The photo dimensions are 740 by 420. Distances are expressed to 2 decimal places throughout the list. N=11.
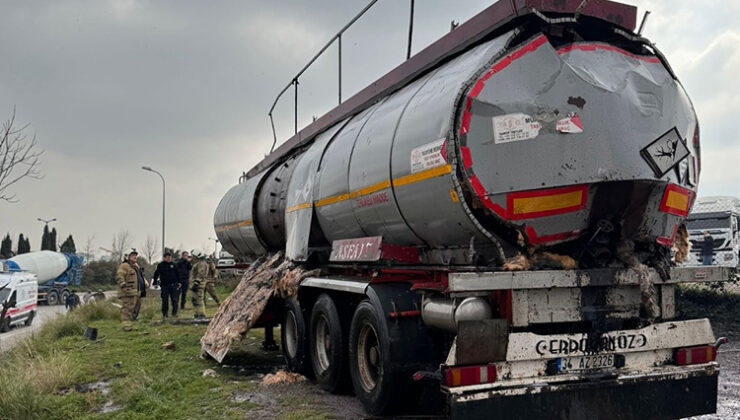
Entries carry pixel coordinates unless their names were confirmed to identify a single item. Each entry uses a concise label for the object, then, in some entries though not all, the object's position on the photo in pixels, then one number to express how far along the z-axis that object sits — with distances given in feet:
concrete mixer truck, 90.89
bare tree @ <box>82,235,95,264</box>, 206.96
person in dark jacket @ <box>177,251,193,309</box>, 59.47
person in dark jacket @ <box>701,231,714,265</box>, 60.18
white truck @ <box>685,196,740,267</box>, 61.41
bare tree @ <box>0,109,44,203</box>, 39.67
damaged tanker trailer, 15.01
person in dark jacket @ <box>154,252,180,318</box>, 53.88
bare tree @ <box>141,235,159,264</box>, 221.91
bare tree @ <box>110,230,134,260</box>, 199.99
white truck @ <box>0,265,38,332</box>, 51.80
